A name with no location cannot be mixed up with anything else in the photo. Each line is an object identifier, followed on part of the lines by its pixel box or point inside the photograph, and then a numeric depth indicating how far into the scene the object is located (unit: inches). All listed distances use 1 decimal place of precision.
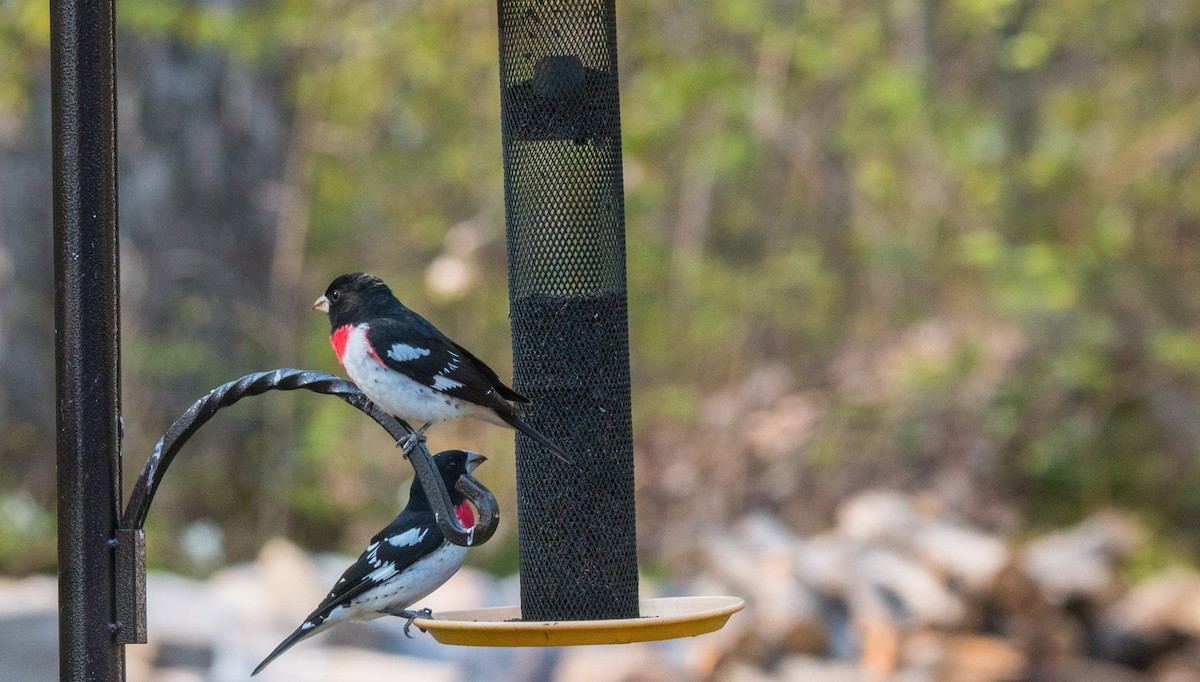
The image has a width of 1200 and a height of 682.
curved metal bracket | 204.2
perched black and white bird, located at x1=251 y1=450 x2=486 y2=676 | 289.7
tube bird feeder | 282.5
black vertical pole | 203.2
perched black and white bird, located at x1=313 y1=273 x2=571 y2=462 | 252.4
